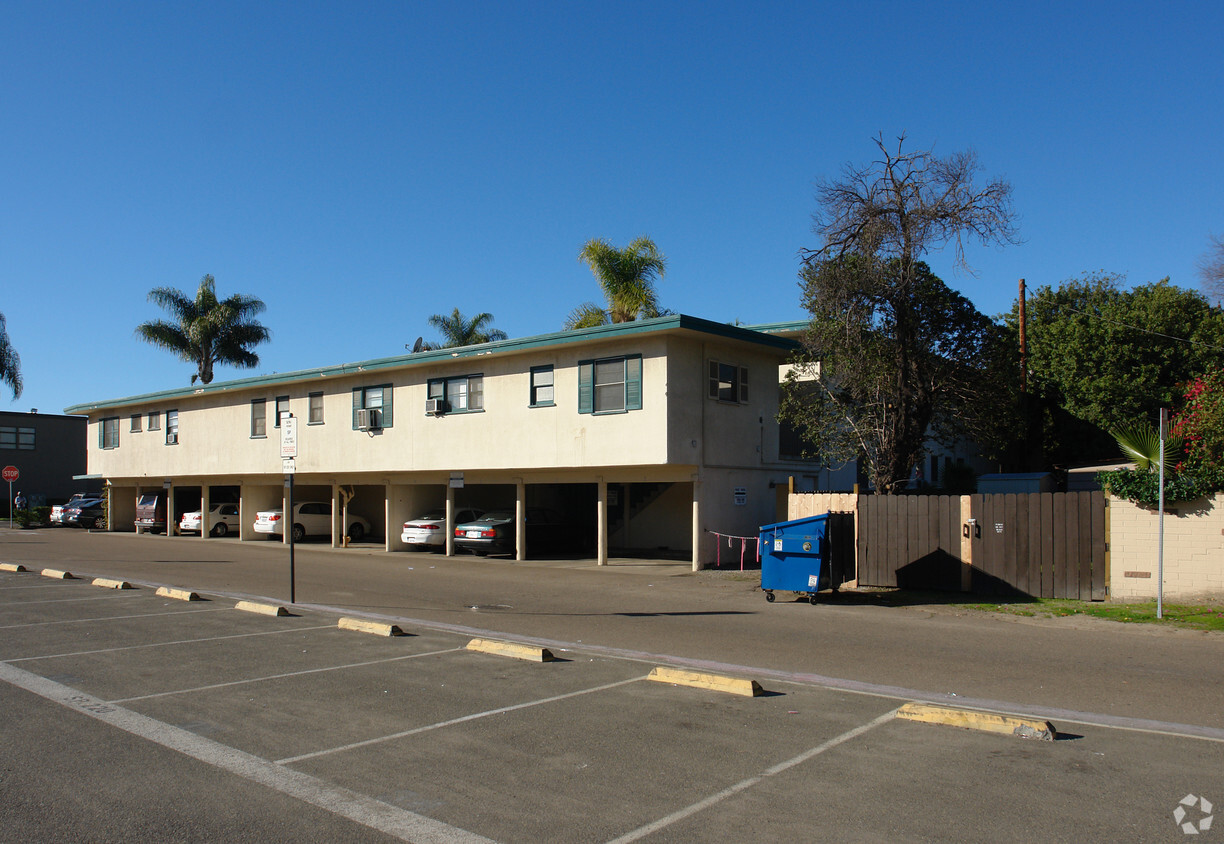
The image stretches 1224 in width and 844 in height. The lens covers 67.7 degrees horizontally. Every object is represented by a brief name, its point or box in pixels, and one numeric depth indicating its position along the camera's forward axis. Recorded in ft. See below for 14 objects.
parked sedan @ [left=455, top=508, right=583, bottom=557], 84.33
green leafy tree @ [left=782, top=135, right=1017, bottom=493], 62.18
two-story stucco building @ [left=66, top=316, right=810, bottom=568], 69.10
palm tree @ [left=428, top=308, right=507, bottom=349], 146.10
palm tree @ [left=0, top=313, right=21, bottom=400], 192.65
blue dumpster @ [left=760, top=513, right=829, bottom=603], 48.32
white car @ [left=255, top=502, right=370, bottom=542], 109.81
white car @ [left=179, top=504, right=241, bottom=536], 121.60
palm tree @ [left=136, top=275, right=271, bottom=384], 160.56
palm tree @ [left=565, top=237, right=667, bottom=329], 103.14
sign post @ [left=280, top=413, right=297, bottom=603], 48.49
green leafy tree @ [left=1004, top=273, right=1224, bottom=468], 107.55
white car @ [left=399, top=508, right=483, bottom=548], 90.94
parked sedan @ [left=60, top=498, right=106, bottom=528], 145.48
